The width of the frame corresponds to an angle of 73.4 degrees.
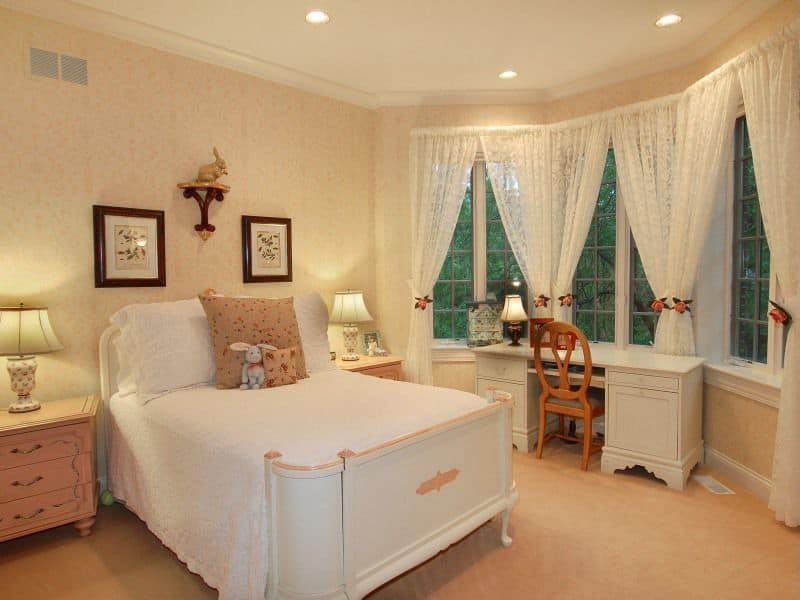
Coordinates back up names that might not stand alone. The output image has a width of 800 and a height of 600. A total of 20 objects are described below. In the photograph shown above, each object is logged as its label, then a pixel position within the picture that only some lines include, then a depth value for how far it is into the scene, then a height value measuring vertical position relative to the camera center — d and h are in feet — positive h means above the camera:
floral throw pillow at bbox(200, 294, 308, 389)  9.43 -1.04
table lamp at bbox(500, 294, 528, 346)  13.52 -1.06
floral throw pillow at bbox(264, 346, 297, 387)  9.48 -1.74
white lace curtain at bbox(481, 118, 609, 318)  13.64 +2.12
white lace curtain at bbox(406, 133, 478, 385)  14.57 +1.86
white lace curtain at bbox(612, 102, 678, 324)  12.25 +2.24
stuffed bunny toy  9.30 -1.69
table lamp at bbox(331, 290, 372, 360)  13.32 -1.06
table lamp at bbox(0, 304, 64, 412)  8.44 -1.19
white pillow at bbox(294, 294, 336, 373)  11.06 -1.26
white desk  10.67 -2.83
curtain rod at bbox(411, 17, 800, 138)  8.92 +3.96
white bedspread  6.20 -2.31
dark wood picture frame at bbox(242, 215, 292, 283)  12.30 +0.40
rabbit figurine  11.18 +2.09
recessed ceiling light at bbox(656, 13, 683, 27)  10.41 +5.00
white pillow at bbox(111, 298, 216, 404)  9.09 -1.39
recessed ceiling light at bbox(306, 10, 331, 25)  10.03 +4.82
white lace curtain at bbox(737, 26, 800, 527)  8.64 +1.36
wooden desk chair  11.35 -2.58
